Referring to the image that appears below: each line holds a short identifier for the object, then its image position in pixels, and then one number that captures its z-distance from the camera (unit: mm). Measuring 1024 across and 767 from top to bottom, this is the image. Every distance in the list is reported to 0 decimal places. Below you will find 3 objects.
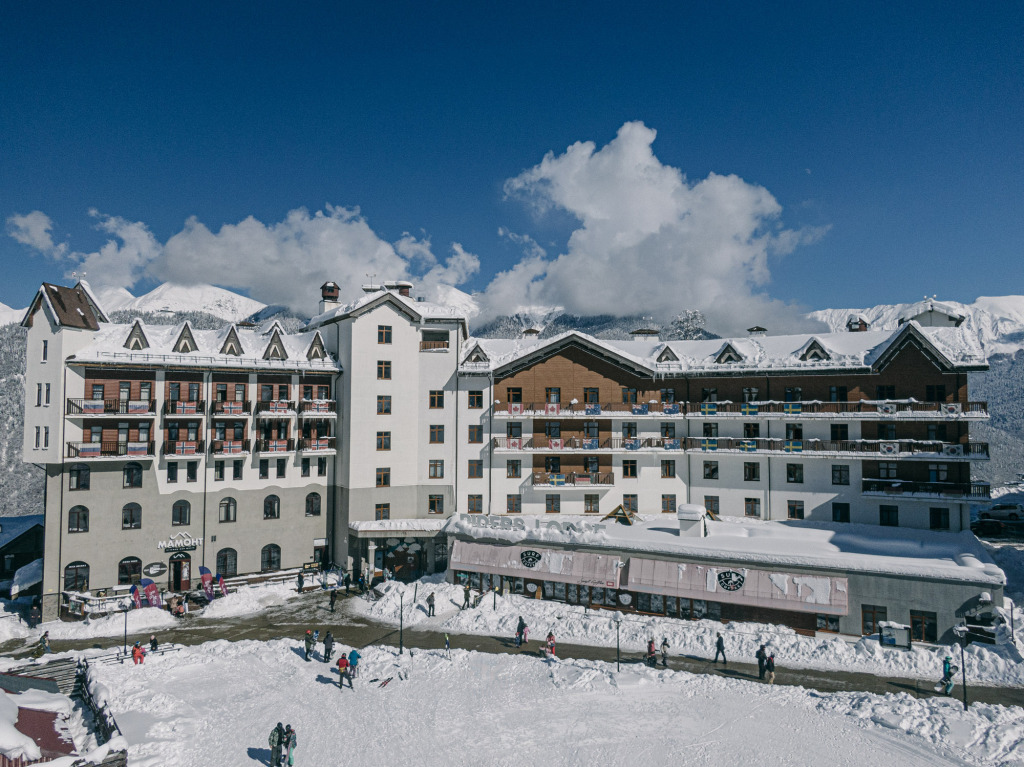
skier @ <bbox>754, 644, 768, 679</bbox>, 27750
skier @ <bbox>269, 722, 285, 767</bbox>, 21562
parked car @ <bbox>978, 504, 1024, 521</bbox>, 63784
